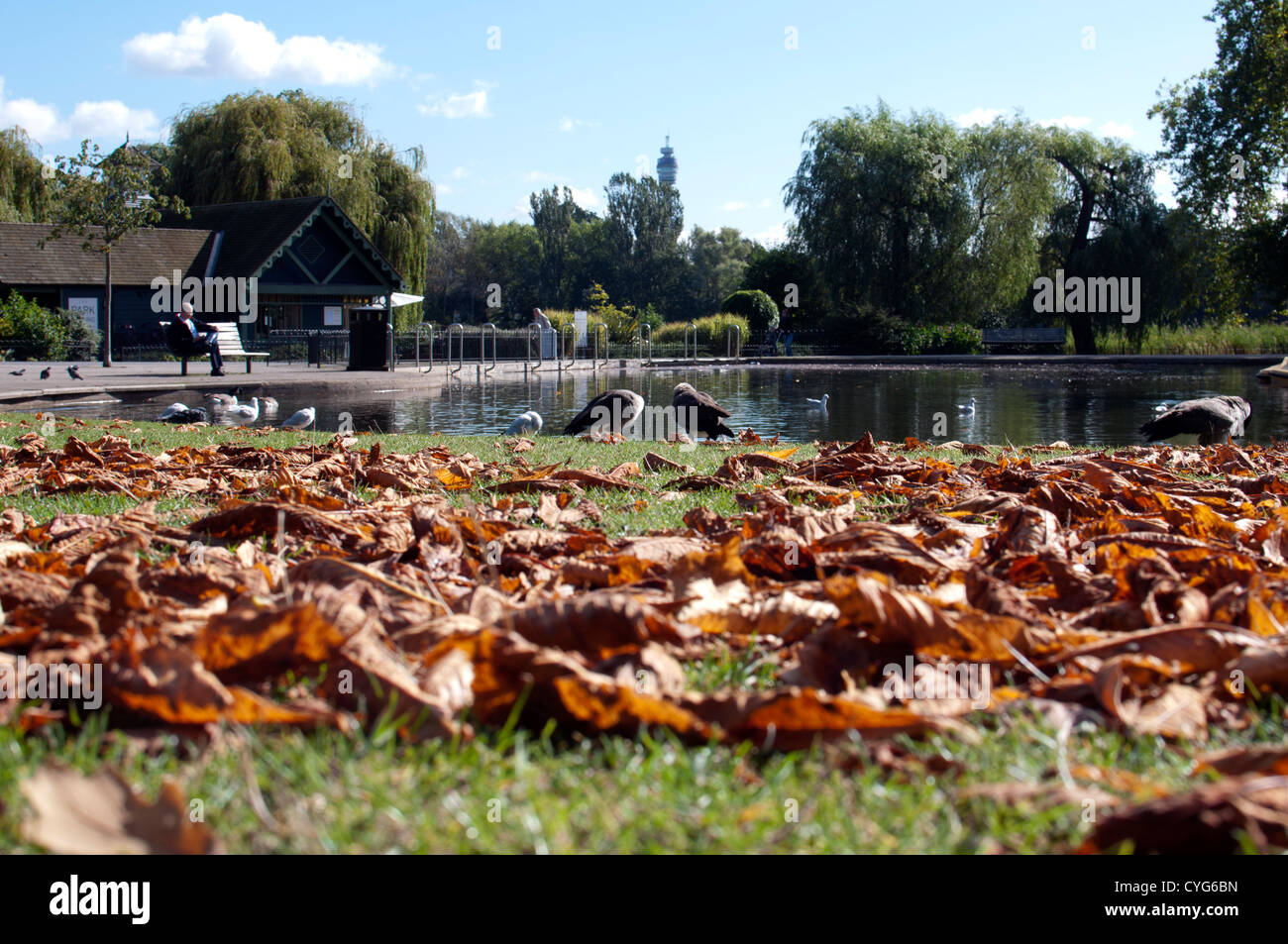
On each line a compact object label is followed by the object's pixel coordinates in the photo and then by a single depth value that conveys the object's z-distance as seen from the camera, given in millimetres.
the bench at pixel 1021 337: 45375
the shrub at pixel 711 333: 46031
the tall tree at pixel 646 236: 90625
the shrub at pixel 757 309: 49000
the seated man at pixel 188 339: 23359
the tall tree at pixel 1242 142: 29562
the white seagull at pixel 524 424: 11461
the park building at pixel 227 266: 34375
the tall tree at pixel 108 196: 25906
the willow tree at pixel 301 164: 38594
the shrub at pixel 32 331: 29672
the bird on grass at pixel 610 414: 11383
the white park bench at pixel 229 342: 25575
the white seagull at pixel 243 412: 12789
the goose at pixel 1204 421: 10461
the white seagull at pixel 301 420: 11500
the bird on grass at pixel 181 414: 11820
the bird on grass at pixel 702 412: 12117
